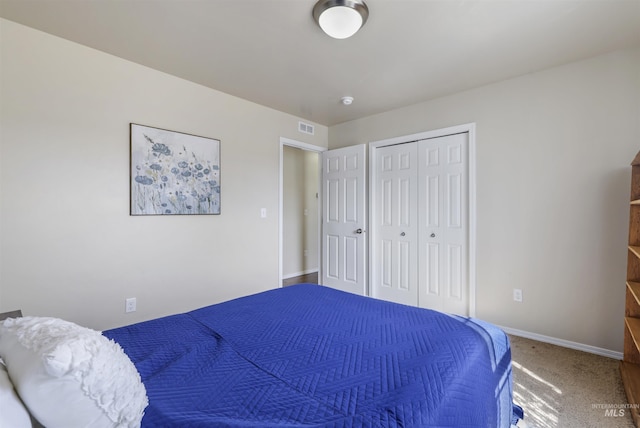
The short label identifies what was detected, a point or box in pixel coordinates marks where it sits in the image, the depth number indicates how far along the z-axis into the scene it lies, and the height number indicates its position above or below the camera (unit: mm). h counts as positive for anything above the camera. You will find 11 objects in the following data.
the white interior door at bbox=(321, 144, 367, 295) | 3809 -81
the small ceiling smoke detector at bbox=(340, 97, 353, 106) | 3201 +1288
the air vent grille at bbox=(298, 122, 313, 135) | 3931 +1198
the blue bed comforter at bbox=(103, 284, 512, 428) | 817 -560
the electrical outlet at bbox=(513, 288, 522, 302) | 2721 -776
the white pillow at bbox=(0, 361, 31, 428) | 530 -378
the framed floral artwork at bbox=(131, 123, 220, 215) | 2514 +388
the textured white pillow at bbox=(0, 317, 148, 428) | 576 -349
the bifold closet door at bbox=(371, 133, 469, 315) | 3057 -121
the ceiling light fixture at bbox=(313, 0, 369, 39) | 1727 +1236
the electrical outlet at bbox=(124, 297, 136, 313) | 2443 -788
